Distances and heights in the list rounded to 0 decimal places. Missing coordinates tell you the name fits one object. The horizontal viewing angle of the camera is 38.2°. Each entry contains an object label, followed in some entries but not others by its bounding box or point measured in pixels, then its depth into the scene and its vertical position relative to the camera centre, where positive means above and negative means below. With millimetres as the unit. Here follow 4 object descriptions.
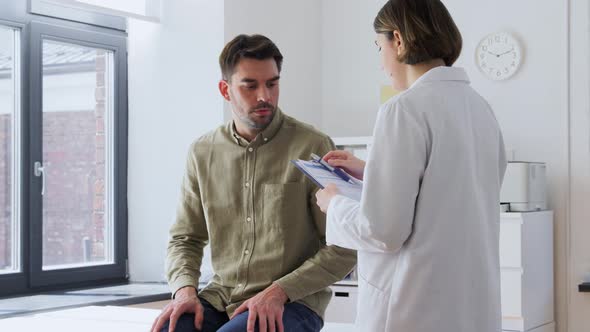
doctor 1625 -65
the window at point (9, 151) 4090 +77
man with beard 2084 -130
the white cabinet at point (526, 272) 4211 -525
